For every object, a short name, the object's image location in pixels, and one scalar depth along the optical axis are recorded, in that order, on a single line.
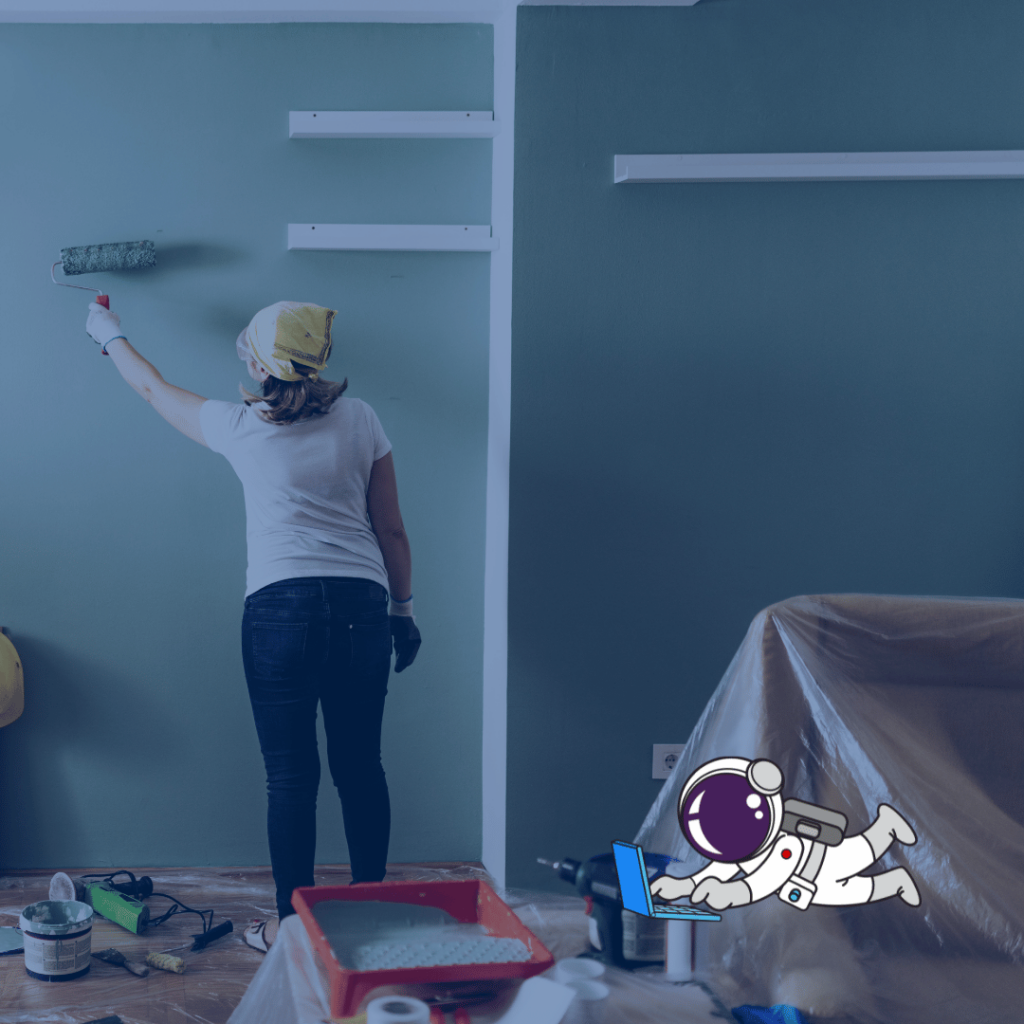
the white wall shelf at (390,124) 2.05
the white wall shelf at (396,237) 2.08
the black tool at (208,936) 1.79
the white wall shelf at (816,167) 1.89
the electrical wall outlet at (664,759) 2.00
